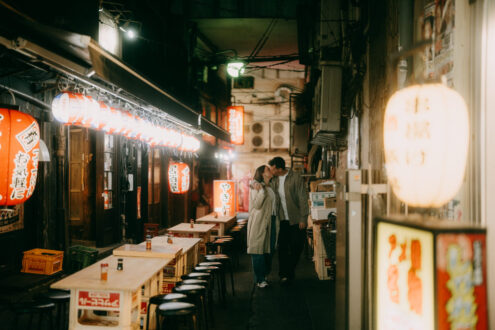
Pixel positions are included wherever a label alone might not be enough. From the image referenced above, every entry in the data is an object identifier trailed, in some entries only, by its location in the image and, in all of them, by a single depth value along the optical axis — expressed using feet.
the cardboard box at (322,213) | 36.86
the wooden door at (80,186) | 46.60
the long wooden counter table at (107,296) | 20.11
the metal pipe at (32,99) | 30.17
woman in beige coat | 34.27
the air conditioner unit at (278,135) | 128.77
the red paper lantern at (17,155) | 18.86
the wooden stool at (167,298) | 21.53
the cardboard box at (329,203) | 37.17
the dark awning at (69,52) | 18.45
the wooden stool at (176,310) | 19.56
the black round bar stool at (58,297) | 21.21
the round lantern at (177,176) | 49.52
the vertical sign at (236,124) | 88.02
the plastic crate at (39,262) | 32.01
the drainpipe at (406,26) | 17.44
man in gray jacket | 36.42
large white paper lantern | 10.07
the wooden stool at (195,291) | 22.75
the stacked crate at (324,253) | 35.16
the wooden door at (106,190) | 46.29
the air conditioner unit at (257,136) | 128.88
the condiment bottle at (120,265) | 23.20
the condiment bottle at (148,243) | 28.76
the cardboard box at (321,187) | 45.42
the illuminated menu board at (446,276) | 9.11
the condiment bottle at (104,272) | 20.79
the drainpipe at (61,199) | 35.45
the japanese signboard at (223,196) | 54.34
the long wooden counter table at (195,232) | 41.11
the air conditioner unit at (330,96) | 32.37
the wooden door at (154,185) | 57.72
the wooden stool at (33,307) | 19.51
